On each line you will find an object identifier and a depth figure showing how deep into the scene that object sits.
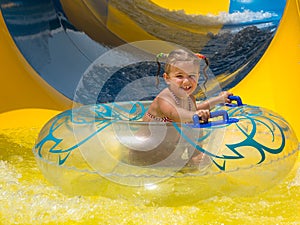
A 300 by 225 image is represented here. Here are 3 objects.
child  3.70
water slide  4.74
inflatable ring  3.53
